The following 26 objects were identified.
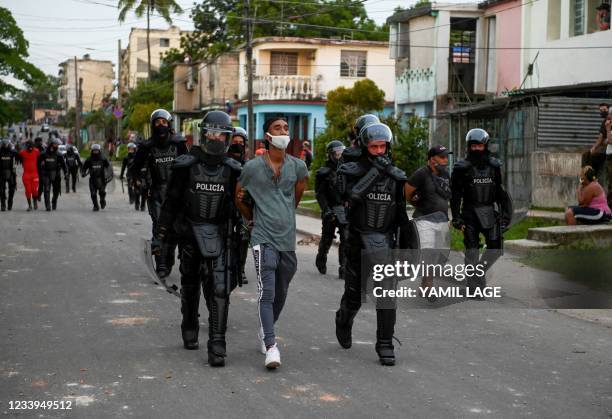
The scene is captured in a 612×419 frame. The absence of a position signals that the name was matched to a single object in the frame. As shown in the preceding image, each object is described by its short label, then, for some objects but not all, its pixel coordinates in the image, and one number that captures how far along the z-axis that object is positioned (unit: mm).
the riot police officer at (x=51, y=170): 23347
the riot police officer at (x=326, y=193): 11086
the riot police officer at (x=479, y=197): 10398
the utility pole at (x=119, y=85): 54562
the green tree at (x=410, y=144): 24906
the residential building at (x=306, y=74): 43969
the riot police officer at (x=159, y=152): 11516
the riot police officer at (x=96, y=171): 23562
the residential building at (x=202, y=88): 52531
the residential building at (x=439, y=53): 30188
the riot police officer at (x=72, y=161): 28989
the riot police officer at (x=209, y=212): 7266
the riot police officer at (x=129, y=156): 22655
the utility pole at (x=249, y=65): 30700
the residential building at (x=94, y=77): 123375
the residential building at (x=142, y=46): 93000
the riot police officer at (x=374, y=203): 7320
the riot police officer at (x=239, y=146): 10758
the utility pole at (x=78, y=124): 73500
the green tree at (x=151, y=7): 57734
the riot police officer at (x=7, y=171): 22984
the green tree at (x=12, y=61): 46969
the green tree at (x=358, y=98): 33594
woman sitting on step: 14891
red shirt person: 23219
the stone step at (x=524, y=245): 14031
